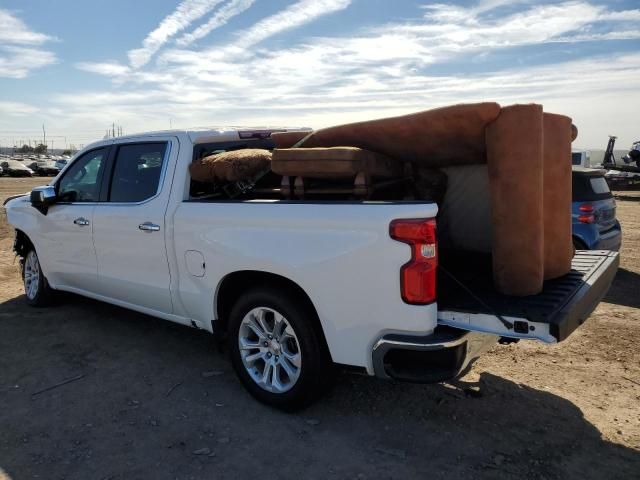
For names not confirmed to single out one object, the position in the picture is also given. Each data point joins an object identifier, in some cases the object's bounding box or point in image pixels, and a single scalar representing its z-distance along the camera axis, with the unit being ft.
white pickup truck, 9.48
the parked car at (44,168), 148.36
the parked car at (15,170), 135.64
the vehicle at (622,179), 76.07
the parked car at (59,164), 153.22
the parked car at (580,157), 46.91
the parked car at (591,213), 21.21
